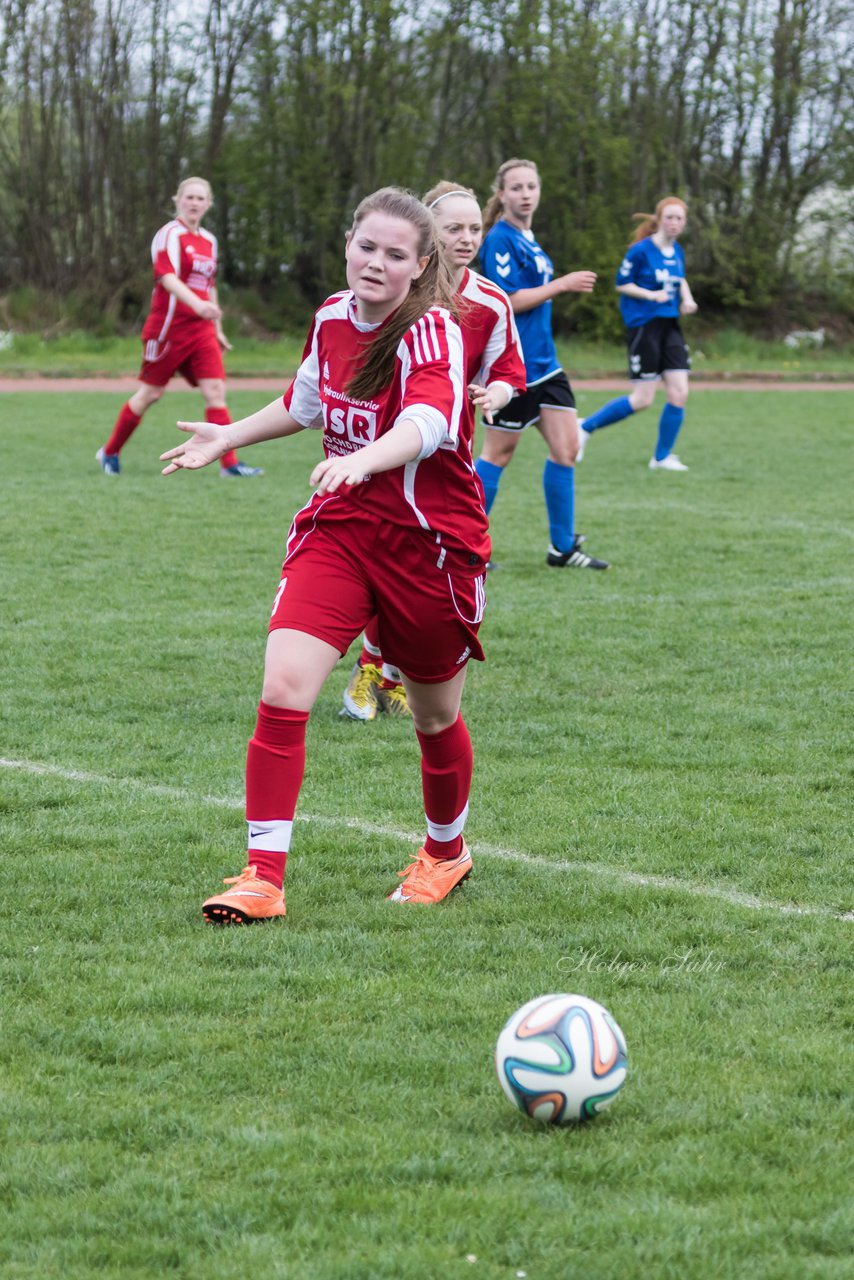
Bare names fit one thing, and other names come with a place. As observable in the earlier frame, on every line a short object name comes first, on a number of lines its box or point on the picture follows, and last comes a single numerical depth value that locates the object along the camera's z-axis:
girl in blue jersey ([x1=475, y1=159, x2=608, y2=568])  15.74
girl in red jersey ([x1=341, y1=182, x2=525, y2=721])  11.45
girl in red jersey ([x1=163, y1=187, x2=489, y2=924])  7.41
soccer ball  5.45
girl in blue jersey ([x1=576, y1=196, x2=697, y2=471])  24.30
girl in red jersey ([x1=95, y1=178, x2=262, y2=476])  23.52
